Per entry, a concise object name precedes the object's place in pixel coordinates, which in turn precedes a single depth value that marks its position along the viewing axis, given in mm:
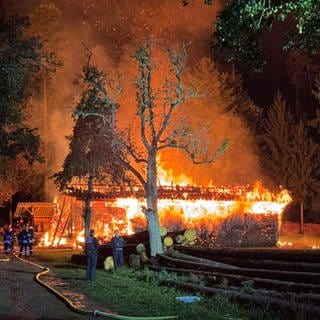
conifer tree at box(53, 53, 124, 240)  33281
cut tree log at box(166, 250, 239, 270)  18088
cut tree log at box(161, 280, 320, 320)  10969
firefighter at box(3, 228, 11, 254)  31738
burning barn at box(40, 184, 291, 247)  34688
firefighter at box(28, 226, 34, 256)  30734
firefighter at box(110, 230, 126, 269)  22891
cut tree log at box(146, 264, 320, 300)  13062
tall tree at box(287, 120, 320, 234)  48312
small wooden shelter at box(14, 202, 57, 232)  46812
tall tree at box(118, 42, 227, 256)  23672
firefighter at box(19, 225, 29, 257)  30438
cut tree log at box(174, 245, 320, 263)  15992
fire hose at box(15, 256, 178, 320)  11602
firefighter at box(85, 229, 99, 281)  18859
